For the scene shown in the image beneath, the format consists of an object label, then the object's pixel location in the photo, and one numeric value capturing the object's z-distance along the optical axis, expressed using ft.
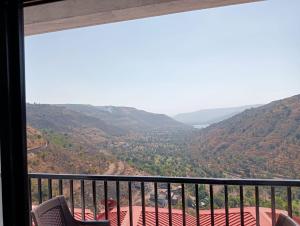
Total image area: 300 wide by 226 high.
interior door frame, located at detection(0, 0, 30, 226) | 3.70
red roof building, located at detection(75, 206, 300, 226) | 6.61
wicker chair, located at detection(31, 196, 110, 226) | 5.42
